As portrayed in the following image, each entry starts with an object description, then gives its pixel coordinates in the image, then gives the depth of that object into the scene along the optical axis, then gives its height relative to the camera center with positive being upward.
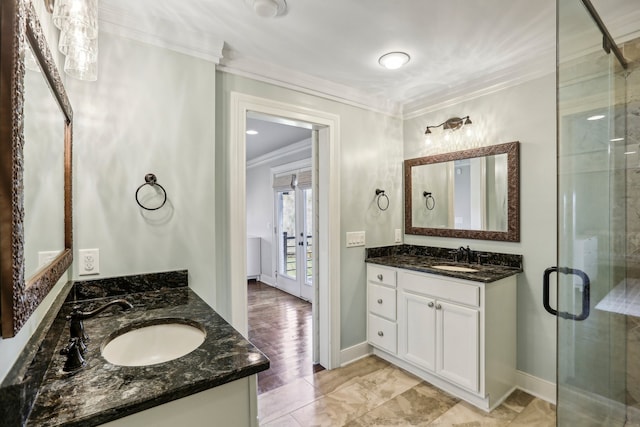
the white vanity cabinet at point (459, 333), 2.01 -0.88
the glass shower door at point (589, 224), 1.45 -0.07
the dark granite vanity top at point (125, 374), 0.70 -0.45
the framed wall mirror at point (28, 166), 0.61 +0.13
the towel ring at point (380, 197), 2.88 +0.15
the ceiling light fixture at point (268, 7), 1.53 +1.06
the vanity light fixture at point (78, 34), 1.00 +0.62
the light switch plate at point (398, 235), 3.03 -0.23
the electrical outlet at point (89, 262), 1.52 -0.24
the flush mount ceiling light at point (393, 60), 2.10 +1.08
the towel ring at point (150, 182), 1.66 +0.17
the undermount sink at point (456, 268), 2.27 -0.45
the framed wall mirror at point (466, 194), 2.33 +0.15
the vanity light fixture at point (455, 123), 2.57 +0.78
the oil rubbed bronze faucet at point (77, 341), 0.87 -0.39
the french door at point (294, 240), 4.79 -0.47
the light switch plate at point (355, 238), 2.70 -0.24
